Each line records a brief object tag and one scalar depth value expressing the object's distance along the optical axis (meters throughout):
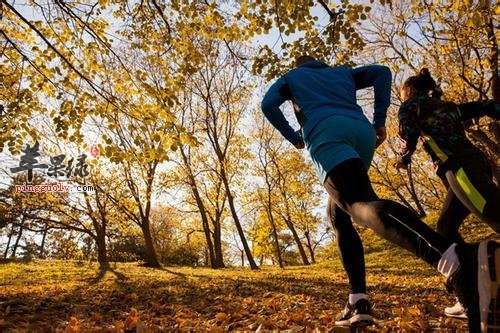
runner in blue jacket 1.58
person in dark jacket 2.75
